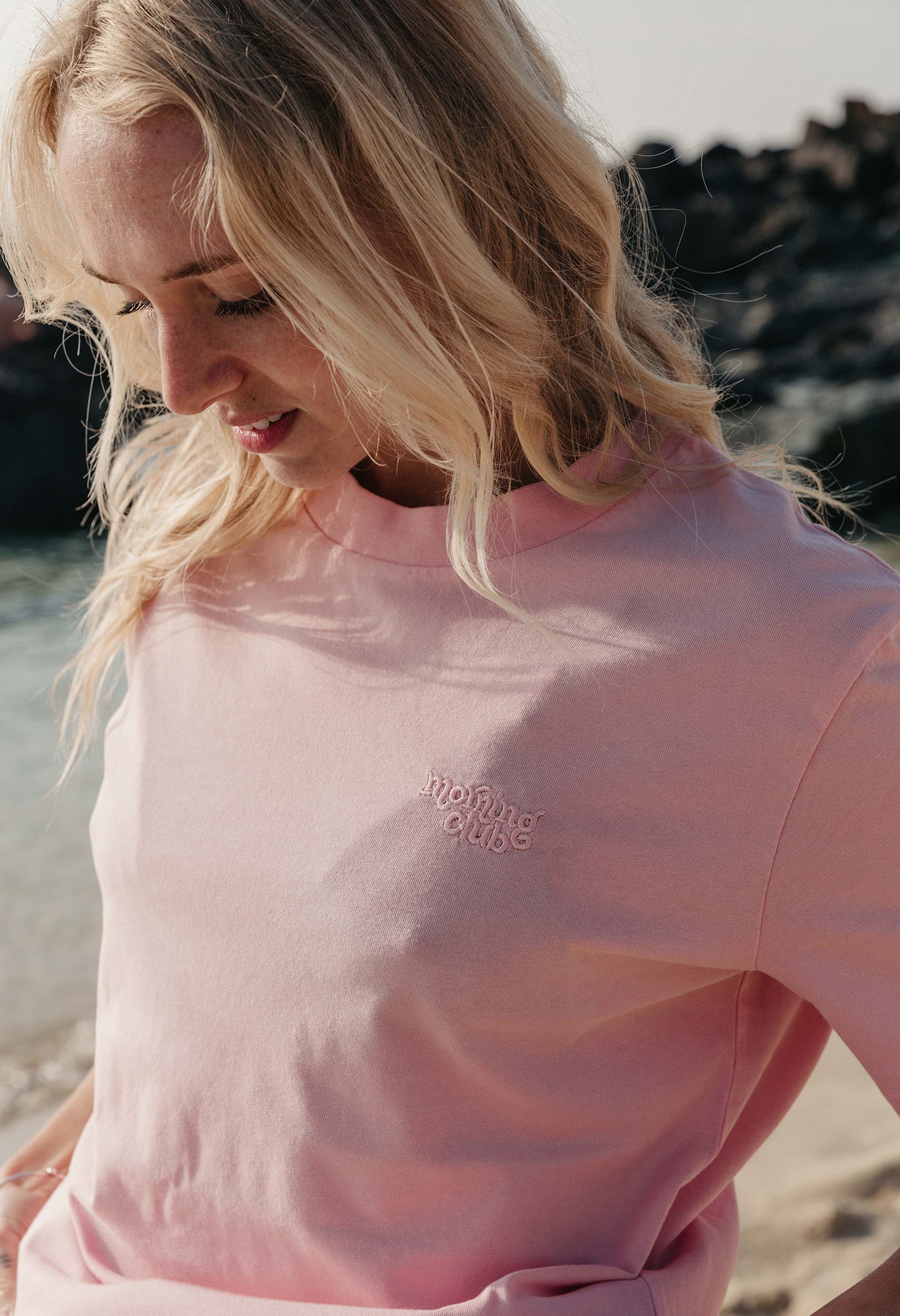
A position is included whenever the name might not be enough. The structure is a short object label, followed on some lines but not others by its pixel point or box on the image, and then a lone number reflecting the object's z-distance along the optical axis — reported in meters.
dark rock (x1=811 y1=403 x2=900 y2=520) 10.23
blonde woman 0.96
